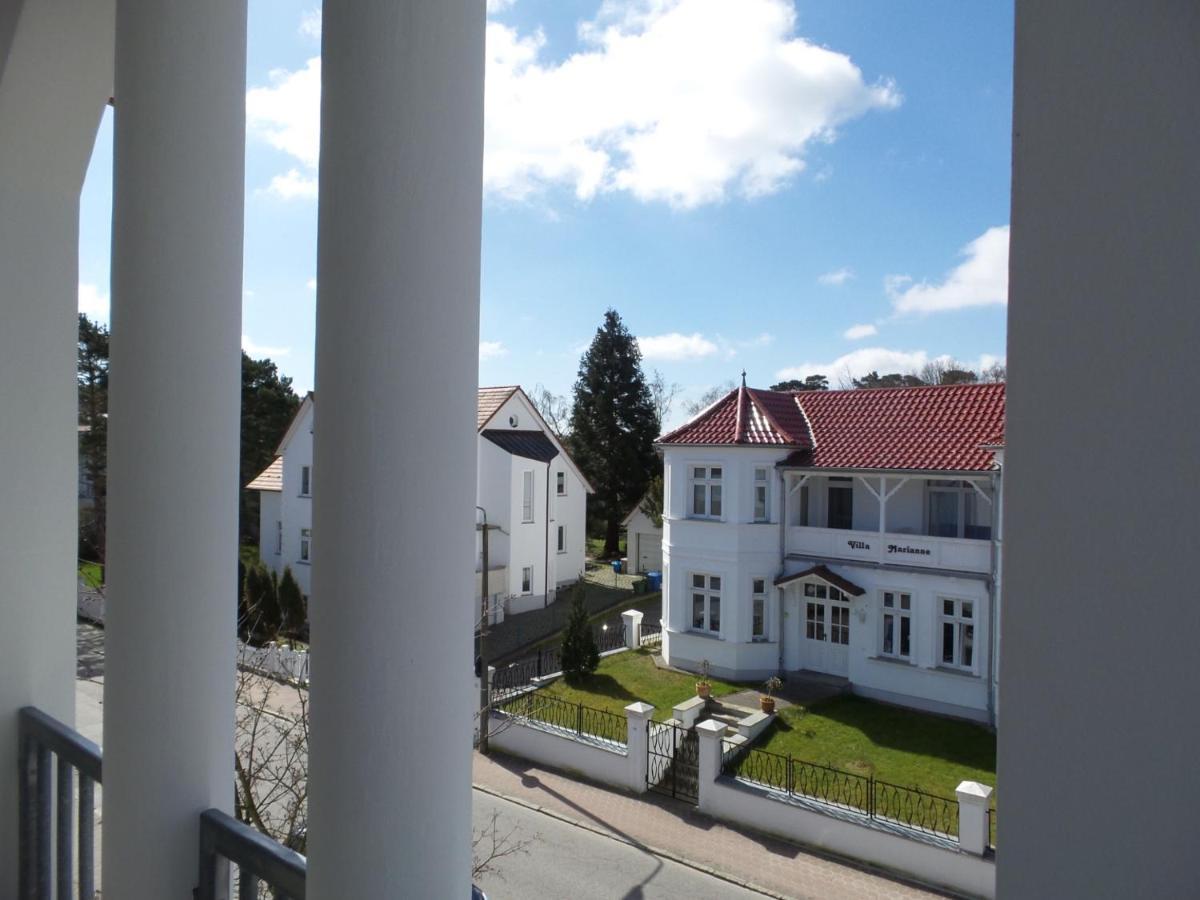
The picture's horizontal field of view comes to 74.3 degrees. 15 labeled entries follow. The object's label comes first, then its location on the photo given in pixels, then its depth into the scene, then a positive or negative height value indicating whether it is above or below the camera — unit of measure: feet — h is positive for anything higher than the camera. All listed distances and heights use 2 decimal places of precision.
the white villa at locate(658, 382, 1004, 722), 45.52 -5.35
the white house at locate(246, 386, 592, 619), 73.41 -4.63
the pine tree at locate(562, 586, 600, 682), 48.88 -12.06
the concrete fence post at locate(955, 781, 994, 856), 27.55 -12.65
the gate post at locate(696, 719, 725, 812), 34.17 -13.22
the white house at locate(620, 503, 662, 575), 95.14 -10.93
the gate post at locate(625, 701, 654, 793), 36.22 -13.45
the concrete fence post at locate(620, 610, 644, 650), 57.93 -12.78
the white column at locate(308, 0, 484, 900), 3.58 +0.00
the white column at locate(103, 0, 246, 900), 5.86 +0.06
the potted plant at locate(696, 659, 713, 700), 45.09 -13.57
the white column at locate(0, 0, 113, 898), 8.43 +0.85
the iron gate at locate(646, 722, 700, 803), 36.29 -14.70
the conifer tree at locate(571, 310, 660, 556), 111.96 +3.25
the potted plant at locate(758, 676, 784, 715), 43.42 -13.78
